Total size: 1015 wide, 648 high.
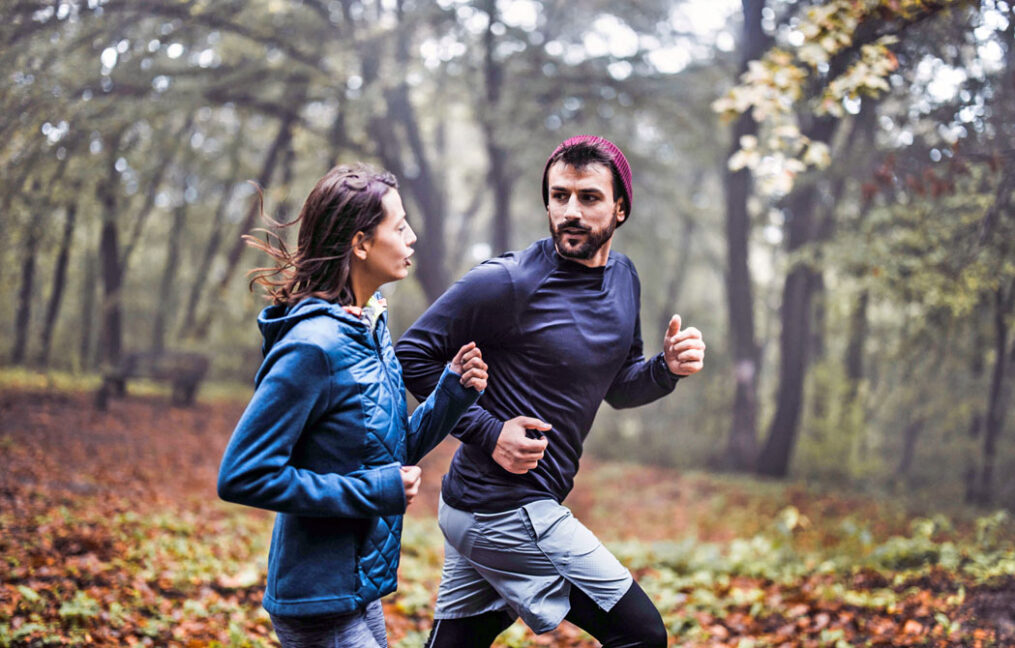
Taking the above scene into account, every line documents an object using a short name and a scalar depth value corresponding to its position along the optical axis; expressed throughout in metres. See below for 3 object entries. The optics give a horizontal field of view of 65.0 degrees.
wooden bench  15.80
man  3.00
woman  2.21
